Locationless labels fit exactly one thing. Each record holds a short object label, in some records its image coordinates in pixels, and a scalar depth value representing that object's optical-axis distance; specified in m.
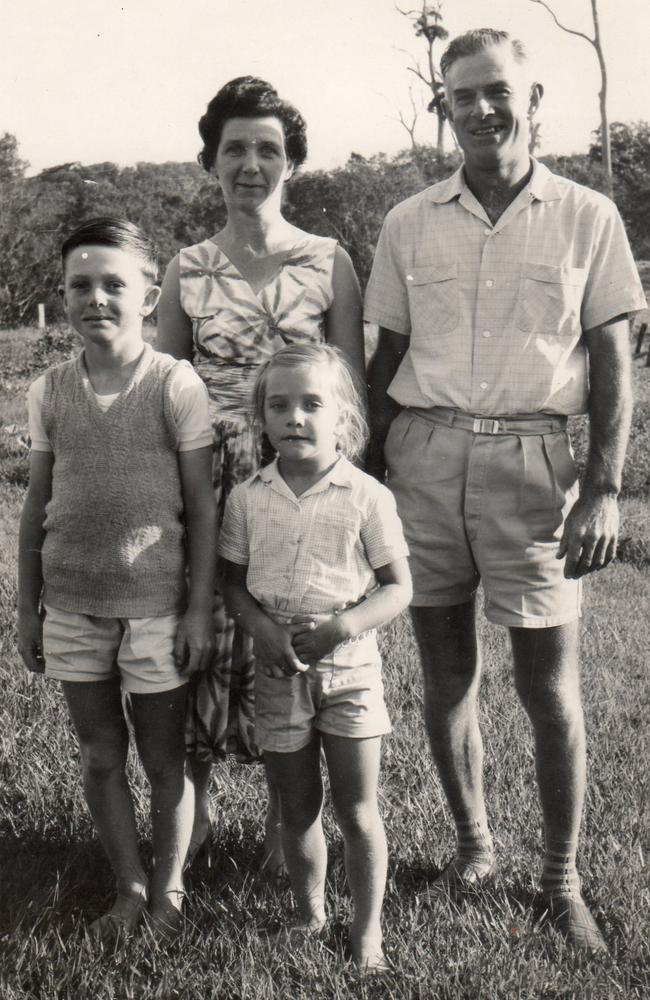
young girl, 2.58
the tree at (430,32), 30.78
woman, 3.01
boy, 2.69
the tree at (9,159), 41.95
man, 2.87
